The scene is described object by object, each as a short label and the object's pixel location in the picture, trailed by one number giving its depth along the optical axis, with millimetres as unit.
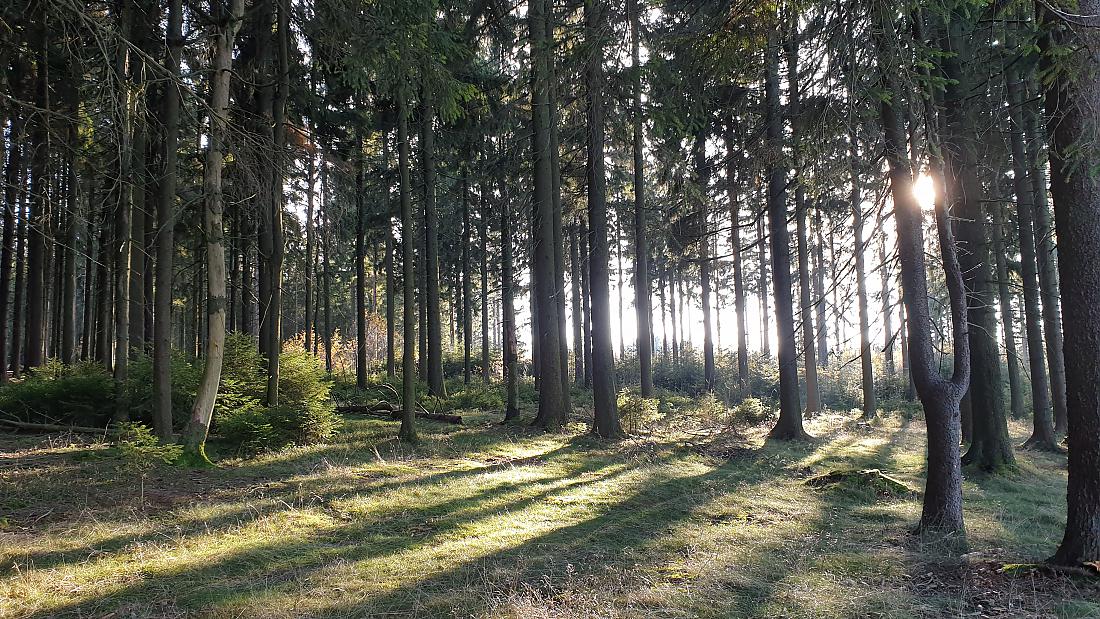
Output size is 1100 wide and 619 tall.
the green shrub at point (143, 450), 7359
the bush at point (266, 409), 9453
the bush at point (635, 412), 14609
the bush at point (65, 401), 10602
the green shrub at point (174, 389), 10205
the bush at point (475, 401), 18891
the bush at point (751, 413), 16395
